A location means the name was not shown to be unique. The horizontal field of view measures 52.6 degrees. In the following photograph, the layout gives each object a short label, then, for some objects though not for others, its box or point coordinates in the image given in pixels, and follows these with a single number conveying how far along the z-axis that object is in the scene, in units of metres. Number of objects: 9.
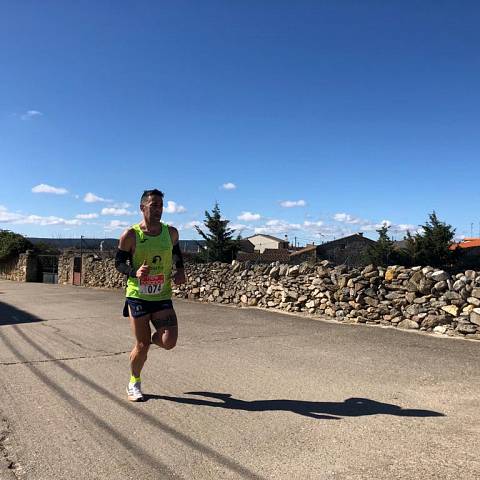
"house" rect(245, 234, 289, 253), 82.69
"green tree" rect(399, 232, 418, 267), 44.28
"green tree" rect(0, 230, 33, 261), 37.03
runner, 4.61
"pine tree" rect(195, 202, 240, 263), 41.12
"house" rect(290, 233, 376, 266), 57.75
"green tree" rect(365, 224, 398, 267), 43.53
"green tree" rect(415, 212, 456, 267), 43.75
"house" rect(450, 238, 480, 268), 43.04
